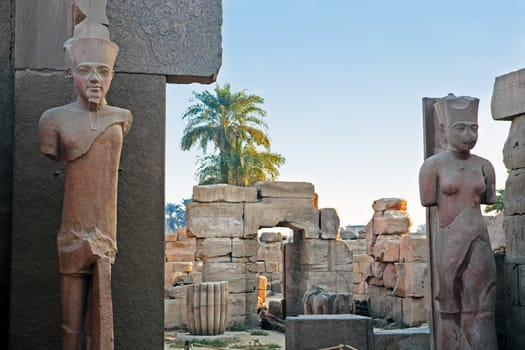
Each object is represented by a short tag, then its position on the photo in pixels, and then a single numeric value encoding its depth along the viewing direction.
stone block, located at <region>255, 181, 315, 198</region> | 16.25
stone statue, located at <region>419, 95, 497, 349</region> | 5.36
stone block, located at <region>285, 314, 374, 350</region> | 7.76
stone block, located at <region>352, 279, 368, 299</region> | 20.80
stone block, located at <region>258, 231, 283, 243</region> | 24.91
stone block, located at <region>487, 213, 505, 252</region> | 8.09
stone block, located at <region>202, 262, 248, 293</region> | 15.62
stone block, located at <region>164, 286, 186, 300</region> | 15.45
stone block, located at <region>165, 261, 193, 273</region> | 21.95
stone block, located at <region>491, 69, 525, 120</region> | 6.48
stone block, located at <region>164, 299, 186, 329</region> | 15.38
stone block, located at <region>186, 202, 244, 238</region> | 15.72
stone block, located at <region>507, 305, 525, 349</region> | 6.36
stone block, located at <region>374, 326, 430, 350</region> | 7.44
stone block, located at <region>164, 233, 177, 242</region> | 24.67
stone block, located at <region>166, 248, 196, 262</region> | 23.94
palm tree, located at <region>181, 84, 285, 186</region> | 29.06
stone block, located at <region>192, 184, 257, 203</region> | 15.83
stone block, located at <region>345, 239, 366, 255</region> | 23.62
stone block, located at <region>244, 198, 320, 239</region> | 16.02
